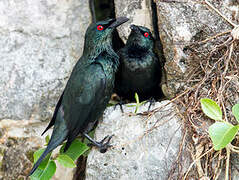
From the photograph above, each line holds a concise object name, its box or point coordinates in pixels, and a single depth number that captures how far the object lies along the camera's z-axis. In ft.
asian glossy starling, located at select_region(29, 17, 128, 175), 11.22
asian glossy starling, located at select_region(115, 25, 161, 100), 12.79
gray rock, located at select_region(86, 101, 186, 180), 10.36
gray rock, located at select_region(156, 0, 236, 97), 11.66
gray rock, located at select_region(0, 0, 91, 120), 12.96
